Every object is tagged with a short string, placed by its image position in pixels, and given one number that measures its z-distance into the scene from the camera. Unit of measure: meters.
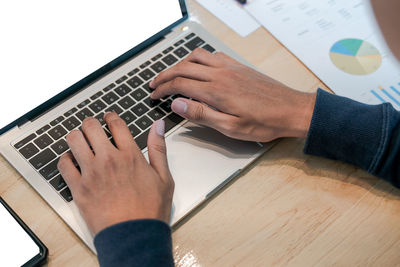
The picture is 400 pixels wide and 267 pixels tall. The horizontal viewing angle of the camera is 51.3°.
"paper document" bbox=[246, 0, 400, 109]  0.80
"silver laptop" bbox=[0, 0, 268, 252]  0.64
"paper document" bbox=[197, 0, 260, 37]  0.89
